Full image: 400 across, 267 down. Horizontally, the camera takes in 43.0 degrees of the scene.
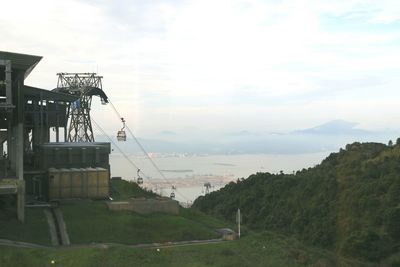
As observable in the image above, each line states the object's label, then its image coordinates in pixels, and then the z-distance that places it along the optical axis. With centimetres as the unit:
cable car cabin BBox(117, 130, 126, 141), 5562
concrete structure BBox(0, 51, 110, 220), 3244
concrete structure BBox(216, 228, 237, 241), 2936
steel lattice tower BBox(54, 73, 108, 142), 6278
